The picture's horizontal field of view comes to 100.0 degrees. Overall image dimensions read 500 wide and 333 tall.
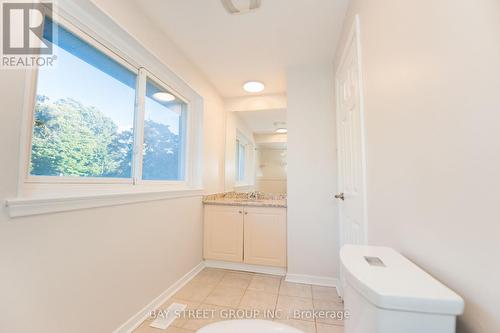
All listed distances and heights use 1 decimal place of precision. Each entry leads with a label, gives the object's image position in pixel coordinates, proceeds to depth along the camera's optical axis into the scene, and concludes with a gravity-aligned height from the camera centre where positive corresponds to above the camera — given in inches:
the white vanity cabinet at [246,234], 97.2 -28.4
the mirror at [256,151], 121.5 +14.9
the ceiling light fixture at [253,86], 111.2 +48.4
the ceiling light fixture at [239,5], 61.6 +51.0
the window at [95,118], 44.6 +15.3
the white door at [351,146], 54.1 +9.2
